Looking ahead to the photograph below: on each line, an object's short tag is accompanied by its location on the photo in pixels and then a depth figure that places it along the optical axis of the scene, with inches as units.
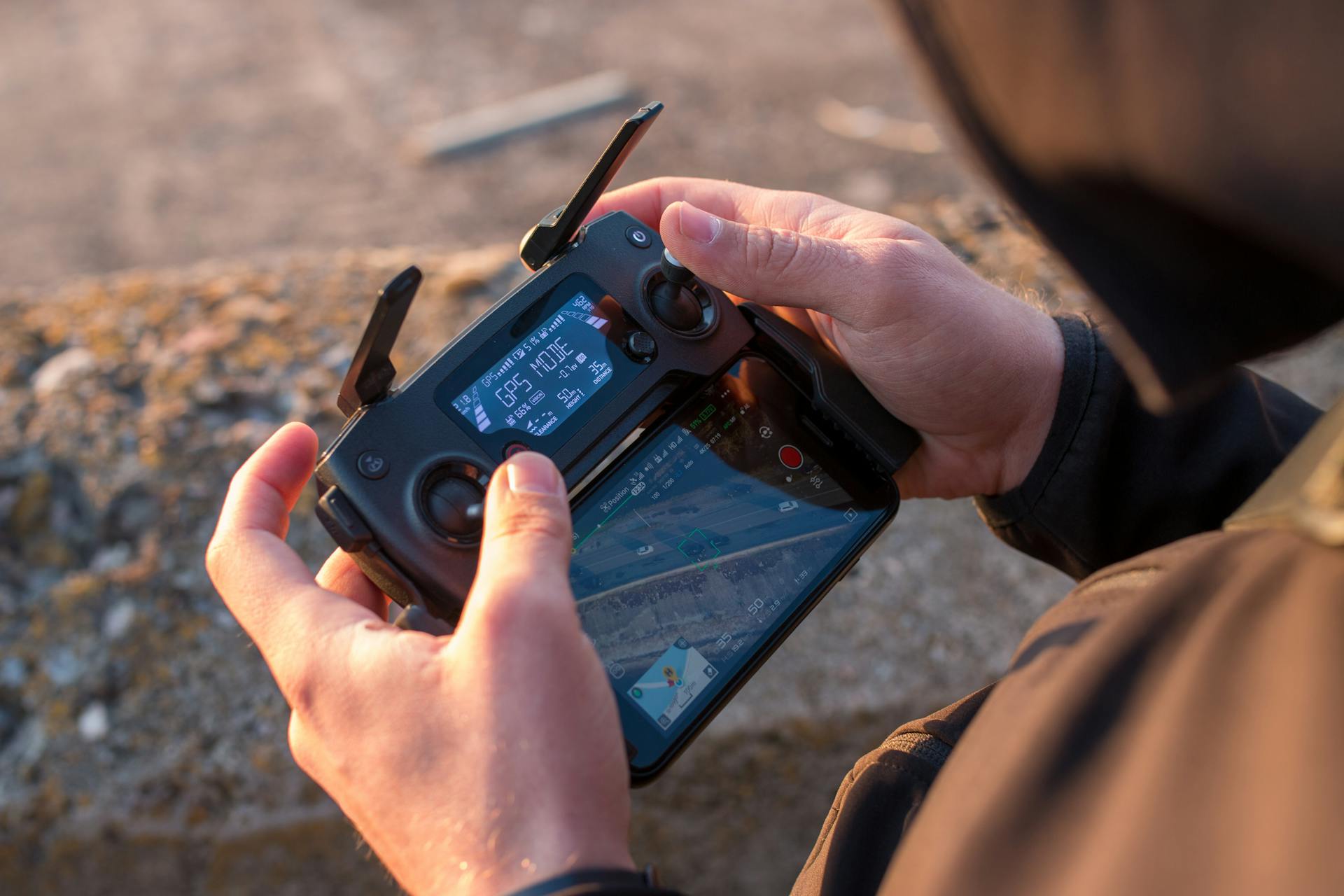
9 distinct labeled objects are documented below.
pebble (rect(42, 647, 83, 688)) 27.4
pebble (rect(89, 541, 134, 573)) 28.4
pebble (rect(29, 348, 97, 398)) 30.4
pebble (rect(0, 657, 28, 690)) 27.3
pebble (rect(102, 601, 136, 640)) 27.7
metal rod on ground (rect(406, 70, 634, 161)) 69.0
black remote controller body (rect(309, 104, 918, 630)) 22.9
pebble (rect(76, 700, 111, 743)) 27.0
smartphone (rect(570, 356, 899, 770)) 23.4
